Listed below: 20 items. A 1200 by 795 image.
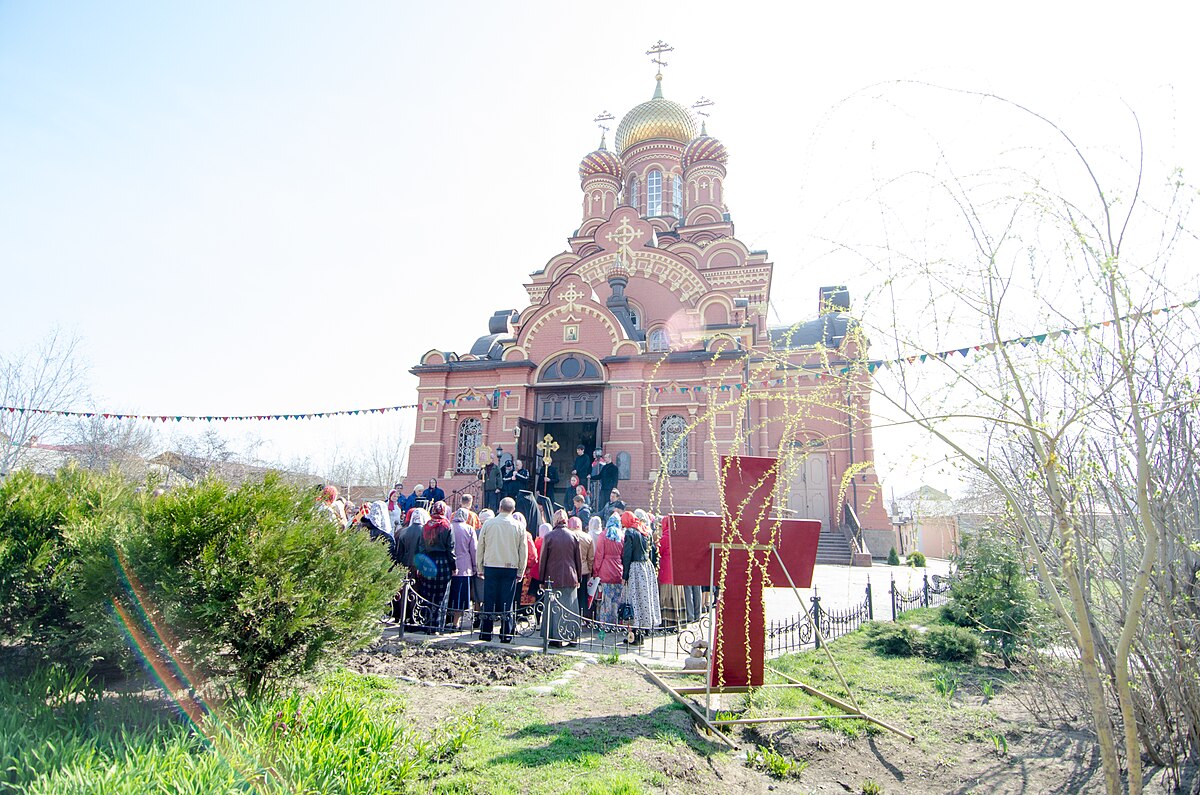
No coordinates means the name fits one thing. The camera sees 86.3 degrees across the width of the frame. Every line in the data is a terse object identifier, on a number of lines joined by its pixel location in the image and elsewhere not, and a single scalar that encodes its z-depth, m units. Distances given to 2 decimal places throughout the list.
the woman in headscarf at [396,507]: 11.94
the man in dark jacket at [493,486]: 16.88
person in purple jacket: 8.55
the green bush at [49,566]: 4.14
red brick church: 19.42
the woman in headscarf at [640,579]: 8.46
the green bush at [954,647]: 7.12
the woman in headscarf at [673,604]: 9.25
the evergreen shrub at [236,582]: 3.54
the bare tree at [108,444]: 32.03
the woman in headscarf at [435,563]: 8.35
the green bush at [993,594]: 7.33
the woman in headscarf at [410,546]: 8.34
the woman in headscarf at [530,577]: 9.12
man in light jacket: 7.93
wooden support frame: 4.60
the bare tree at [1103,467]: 2.63
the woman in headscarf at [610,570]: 8.71
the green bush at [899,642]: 7.38
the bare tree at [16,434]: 26.36
